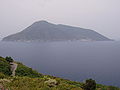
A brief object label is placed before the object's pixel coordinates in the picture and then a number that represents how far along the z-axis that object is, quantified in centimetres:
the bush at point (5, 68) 2630
